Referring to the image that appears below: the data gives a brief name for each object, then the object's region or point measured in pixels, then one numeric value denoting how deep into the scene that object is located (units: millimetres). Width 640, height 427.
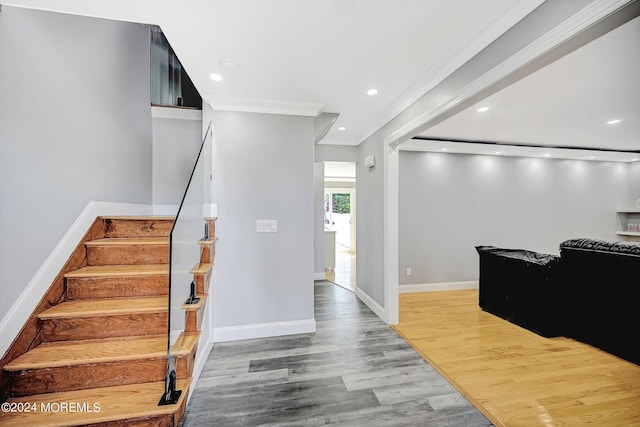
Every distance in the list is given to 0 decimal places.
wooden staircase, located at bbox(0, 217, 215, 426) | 1411
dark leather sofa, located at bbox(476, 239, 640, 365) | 2307
